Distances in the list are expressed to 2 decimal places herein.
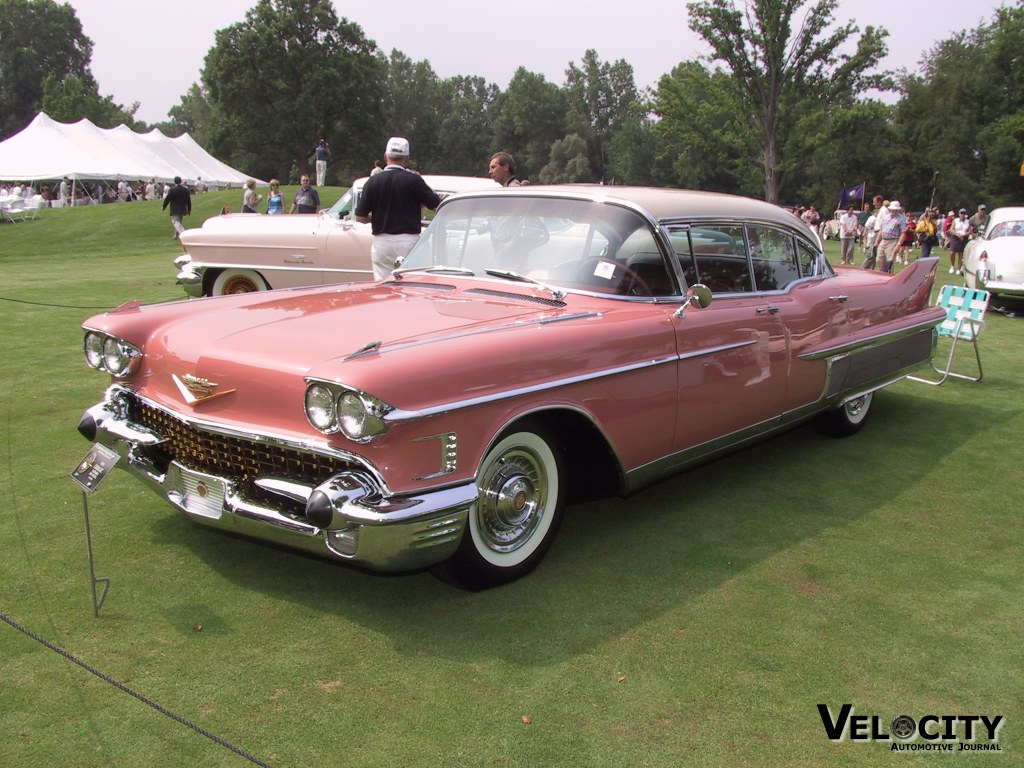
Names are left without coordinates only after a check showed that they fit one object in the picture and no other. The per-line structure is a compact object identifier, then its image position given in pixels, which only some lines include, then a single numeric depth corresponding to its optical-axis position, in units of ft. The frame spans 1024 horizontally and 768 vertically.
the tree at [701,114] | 142.31
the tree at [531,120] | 313.53
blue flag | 89.61
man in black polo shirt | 21.43
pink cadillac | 9.66
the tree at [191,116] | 343.46
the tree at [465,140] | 326.24
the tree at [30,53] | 270.26
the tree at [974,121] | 157.69
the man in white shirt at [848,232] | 64.80
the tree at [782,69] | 130.31
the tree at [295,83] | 188.65
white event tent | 104.01
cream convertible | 30.37
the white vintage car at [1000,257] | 41.73
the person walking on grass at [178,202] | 66.80
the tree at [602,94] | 318.45
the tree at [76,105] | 216.33
